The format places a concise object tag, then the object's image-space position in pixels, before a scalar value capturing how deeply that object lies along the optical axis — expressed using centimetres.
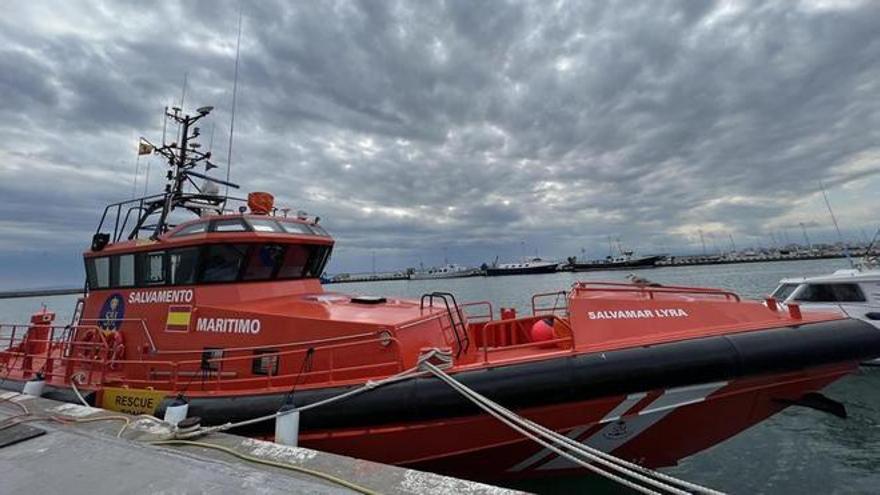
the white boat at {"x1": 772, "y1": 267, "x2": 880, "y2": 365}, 1057
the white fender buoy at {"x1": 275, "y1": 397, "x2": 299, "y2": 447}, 405
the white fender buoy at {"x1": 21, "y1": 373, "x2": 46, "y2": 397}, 556
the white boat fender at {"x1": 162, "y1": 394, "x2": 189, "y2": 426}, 420
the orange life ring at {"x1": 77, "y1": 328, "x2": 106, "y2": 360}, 584
